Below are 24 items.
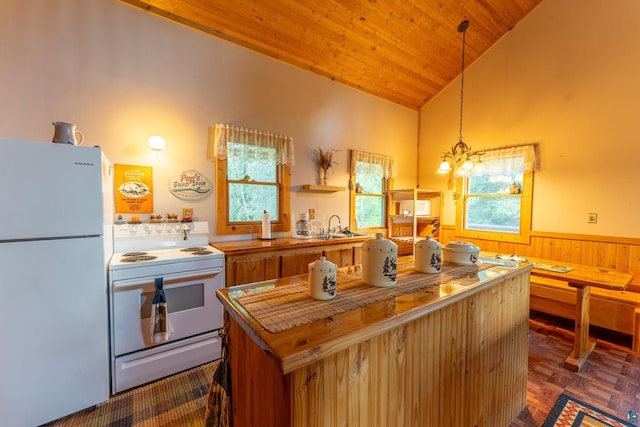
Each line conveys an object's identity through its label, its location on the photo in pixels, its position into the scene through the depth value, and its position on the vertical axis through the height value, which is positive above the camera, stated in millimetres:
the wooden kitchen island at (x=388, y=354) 729 -517
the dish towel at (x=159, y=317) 1896 -808
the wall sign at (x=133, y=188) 2344 +139
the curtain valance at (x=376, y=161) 3955 +711
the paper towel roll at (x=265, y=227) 3002 -244
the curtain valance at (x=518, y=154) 3502 +748
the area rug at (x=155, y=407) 1659 -1354
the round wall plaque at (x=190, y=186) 2607 +189
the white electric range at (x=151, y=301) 1857 -734
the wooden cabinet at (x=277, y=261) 2402 -564
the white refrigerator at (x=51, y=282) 1475 -467
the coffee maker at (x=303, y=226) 3387 -259
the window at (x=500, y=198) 3596 +145
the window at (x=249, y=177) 2828 +321
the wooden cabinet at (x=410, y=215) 4293 -132
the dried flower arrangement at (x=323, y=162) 3598 +599
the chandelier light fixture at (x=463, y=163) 2761 +637
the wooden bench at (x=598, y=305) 2459 -971
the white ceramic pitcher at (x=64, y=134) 1665 +437
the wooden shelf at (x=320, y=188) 3441 +241
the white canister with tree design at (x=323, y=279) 1000 -279
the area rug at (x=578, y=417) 1663 -1340
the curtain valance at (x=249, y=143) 2768 +701
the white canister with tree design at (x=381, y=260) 1121 -232
